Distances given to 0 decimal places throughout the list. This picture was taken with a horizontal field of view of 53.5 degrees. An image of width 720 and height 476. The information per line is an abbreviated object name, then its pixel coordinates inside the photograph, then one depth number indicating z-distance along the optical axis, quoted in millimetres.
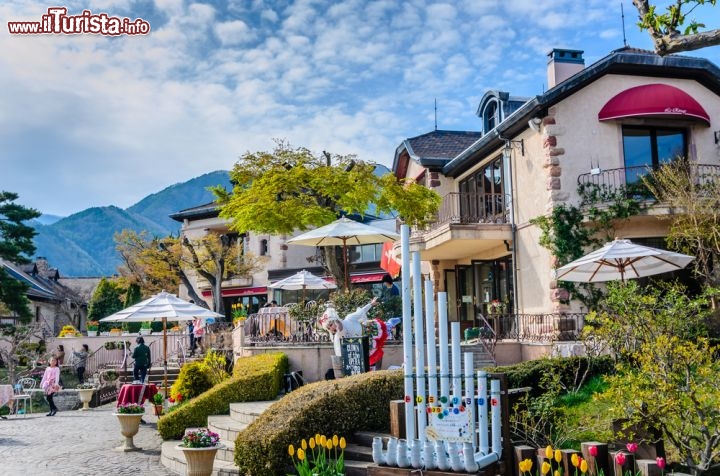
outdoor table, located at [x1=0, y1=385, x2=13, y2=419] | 19906
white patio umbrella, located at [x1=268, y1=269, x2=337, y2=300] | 20466
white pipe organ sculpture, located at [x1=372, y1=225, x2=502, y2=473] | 6441
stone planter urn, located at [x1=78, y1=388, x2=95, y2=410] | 21555
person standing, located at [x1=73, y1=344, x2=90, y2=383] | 30141
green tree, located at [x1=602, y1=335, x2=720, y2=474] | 6328
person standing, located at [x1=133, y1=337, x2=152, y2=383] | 20616
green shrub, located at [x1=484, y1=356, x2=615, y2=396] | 10383
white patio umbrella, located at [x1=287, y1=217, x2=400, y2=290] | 15289
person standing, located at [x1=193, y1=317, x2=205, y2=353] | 26781
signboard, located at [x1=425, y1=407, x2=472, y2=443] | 6617
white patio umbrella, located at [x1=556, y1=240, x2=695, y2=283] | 13211
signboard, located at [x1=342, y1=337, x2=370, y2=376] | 12641
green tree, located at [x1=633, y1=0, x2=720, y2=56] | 6297
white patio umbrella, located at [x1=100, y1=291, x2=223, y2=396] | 17250
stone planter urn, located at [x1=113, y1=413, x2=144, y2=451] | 13195
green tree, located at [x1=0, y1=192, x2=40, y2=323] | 35438
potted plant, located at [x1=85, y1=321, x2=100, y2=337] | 38188
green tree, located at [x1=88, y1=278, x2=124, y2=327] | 52344
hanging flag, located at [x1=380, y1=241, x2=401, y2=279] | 23781
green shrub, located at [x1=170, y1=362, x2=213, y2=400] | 15617
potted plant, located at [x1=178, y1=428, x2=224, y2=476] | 9828
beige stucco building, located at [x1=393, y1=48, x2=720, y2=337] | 18391
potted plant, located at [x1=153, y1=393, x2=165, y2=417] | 15914
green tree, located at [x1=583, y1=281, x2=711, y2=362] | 7887
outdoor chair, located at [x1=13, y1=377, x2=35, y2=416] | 21384
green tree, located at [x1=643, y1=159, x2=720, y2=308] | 16500
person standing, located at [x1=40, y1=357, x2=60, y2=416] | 19969
